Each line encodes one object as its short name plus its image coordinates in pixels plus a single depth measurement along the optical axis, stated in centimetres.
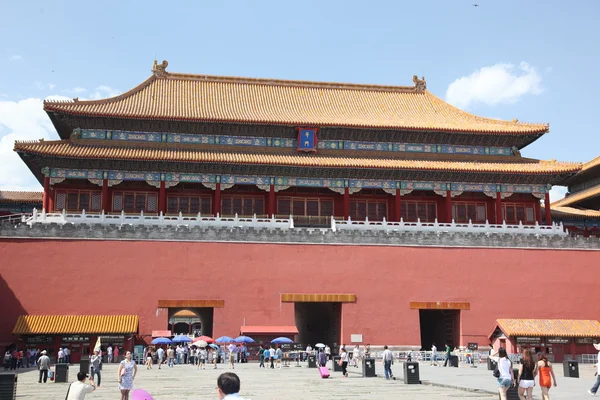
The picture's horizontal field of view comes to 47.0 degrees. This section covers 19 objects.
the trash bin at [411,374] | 1986
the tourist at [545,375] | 1342
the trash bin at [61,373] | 2103
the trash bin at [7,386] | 1517
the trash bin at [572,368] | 2230
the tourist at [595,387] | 1547
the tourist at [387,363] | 2152
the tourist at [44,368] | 2084
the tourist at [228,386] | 673
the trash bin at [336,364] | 2508
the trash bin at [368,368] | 2280
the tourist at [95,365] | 2016
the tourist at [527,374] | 1283
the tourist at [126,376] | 1409
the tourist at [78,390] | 1062
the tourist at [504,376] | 1317
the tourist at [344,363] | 2269
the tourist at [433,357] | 2978
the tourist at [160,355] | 2744
